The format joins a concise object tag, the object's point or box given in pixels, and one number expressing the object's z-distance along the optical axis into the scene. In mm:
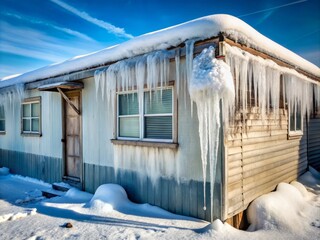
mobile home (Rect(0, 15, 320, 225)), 3365
